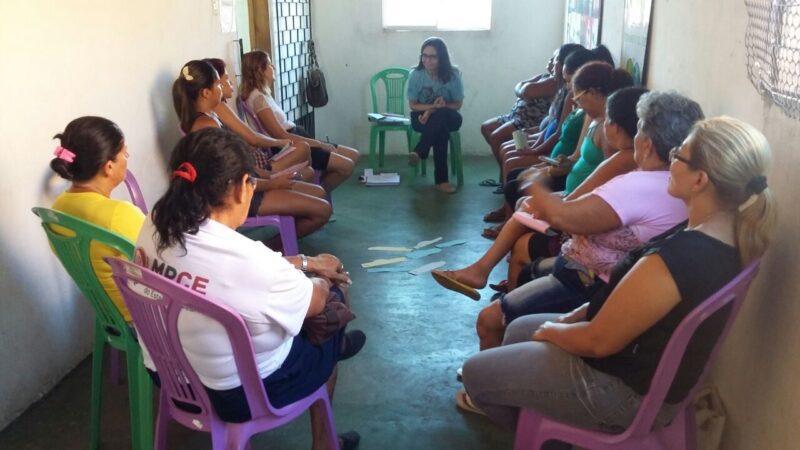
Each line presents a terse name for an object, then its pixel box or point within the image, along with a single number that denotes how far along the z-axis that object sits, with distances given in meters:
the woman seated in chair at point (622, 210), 2.02
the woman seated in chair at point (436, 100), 5.47
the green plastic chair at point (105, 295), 1.97
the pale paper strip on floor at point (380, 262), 3.89
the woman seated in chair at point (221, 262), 1.59
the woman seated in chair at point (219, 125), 3.48
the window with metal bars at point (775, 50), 1.68
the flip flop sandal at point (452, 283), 2.70
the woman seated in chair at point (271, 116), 4.40
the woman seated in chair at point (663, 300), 1.51
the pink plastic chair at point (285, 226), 3.57
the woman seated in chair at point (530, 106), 4.77
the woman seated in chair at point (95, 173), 2.15
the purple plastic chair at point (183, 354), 1.56
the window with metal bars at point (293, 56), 5.52
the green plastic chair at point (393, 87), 6.46
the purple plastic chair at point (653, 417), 1.48
